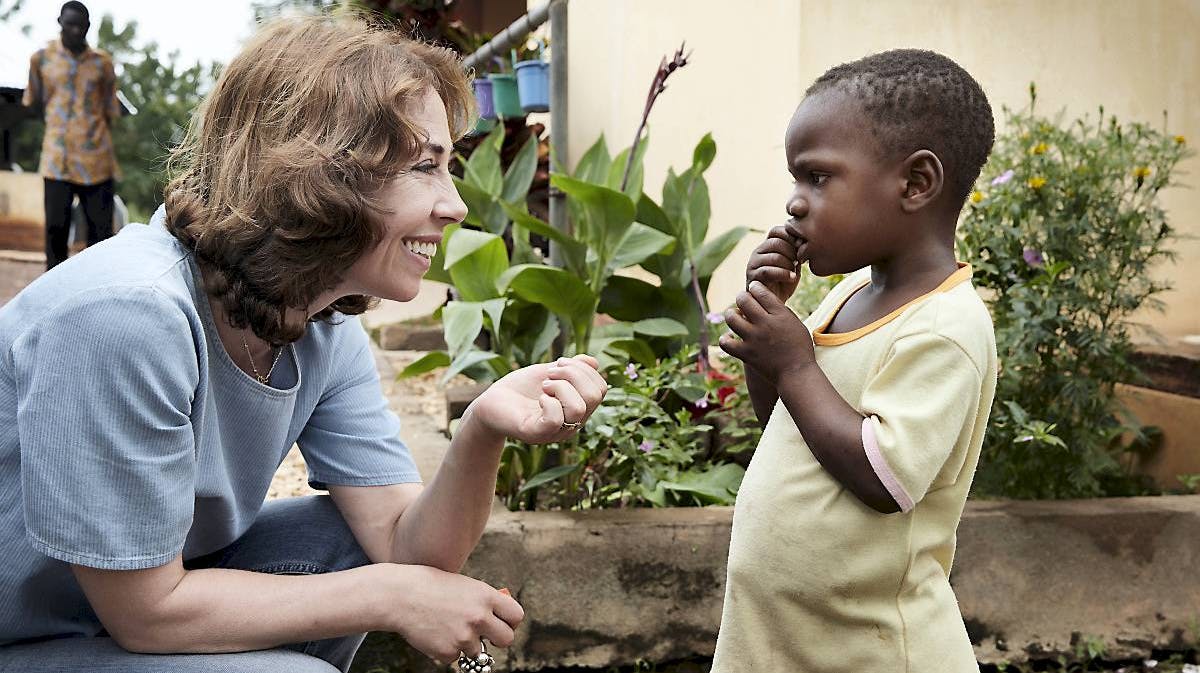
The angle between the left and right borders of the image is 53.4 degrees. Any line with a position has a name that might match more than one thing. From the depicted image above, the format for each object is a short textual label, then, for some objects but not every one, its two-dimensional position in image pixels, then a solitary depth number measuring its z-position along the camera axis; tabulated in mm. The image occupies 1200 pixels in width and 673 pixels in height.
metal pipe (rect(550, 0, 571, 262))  3230
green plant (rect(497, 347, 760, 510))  2674
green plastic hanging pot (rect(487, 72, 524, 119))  4684
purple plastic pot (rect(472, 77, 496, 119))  4875
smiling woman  1406
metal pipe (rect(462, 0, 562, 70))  3475
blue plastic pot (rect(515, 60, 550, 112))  4250
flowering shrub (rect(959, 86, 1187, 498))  2865
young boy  1569
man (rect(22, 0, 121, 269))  6496
